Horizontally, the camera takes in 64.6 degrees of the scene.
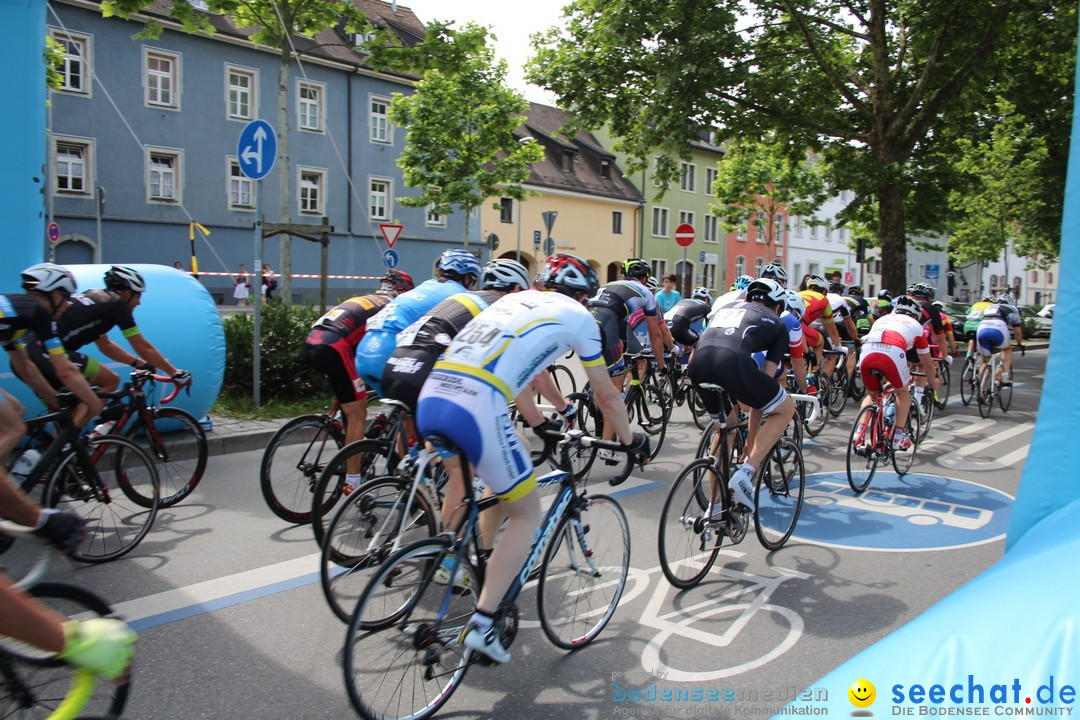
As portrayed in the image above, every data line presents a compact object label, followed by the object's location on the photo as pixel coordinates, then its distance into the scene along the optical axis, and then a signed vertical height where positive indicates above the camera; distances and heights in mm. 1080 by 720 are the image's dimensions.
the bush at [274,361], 10443 -1217
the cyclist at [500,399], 3543 -552
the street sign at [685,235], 18594 +822
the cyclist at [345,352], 6062 -625
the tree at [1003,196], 27359 +3083
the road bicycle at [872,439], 7621 -1455
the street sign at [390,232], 19141 +742
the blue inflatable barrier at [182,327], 8000 -653
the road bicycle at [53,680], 2463 -1270
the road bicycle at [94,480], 5328 -1426
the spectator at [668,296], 15844 -451
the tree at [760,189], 39469 +4171
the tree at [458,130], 29641 +4779
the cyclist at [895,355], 7895 -712
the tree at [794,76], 17359 +4399
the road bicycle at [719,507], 5109 -1497
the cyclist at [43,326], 5172 -434
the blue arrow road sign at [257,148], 9359 +1237
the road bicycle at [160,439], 6284 -1371
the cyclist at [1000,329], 12867 -730
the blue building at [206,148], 27922 +4103
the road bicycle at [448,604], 3271 -1416
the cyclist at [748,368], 5598 -617
